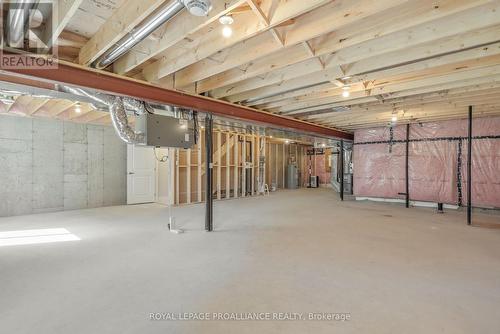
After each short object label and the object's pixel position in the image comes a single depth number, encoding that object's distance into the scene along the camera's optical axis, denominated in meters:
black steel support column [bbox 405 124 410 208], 6.64
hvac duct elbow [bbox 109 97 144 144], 3.21
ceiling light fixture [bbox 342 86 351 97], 3.70
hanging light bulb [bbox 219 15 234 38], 1.95
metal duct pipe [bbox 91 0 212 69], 1.59
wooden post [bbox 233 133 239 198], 8.15
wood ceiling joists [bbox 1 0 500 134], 1.93
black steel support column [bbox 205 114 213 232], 4.08
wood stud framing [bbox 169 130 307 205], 6.97
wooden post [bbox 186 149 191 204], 6.96
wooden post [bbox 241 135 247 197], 8.47
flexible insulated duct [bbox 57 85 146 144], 2.99
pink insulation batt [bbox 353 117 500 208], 5.60
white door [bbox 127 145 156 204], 6.89
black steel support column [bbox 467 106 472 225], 4.44
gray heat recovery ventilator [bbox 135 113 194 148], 3.48
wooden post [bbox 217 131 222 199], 7.65
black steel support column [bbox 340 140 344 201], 7.54
